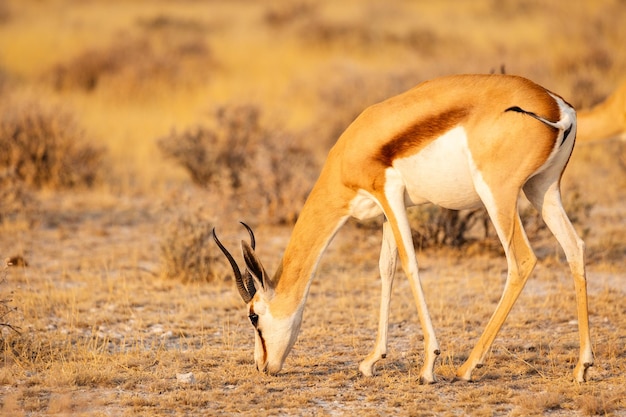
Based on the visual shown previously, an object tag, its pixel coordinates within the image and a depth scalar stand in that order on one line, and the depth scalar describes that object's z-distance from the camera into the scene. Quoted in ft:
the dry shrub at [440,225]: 66.44
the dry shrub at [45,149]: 87.30
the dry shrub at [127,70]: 132.16
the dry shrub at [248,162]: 76.43
